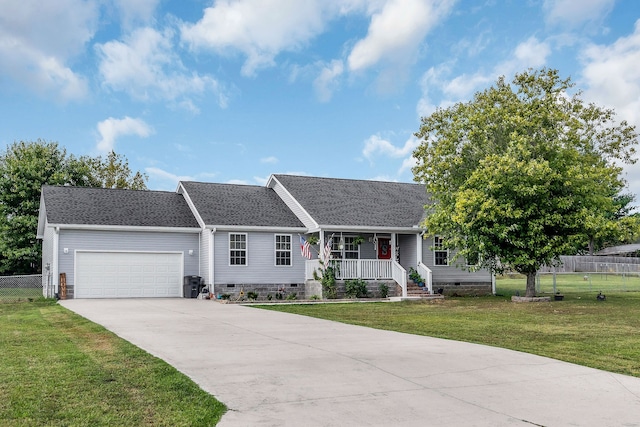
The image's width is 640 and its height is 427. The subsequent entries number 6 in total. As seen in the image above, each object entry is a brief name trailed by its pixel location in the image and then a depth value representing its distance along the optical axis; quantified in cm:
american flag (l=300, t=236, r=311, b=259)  2452
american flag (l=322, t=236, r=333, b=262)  2423
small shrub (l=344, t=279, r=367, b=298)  2411
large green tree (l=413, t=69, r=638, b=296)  2105
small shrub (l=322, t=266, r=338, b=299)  2386
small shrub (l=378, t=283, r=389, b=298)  2450
